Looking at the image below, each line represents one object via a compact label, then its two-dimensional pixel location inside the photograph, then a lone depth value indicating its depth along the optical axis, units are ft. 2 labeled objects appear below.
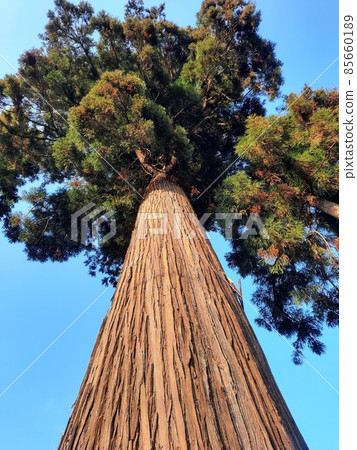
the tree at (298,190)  14.75
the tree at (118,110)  15.53
